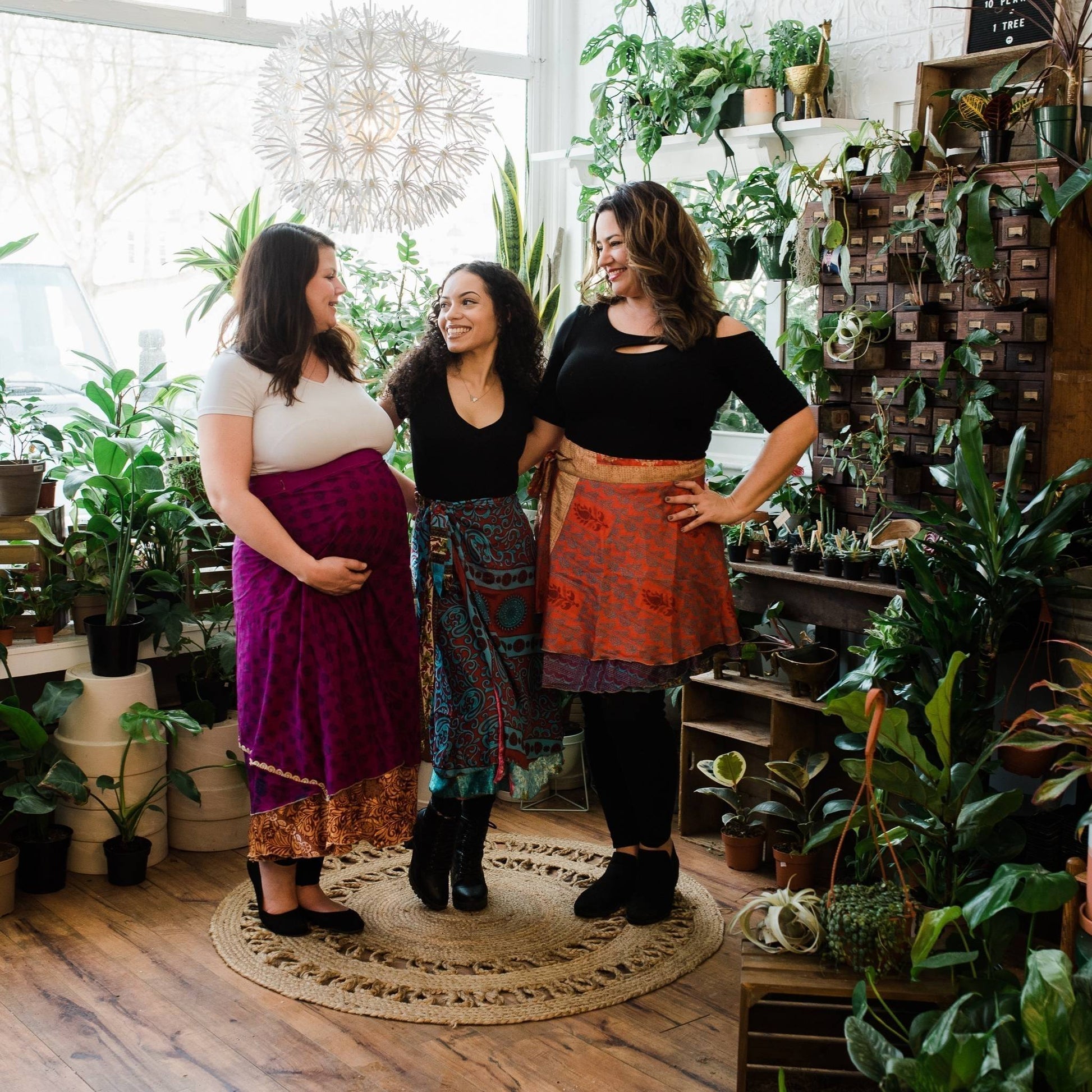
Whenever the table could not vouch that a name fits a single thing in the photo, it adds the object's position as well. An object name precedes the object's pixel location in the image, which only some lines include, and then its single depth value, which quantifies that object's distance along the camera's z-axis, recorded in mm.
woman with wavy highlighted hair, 2816
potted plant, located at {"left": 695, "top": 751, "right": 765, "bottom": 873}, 3406
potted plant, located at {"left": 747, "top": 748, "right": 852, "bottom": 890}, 3225
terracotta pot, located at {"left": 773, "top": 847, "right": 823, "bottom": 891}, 3213
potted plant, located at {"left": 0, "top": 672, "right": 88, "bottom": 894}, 3178
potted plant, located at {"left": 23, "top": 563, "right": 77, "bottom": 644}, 3385
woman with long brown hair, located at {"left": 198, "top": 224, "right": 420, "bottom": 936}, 2727
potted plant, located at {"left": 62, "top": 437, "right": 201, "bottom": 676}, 3324
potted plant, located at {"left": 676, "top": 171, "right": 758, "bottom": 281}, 3830
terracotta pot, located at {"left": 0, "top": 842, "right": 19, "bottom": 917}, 3113
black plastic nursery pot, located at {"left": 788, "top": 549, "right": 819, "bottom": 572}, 3361
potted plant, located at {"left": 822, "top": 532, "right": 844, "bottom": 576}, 3285
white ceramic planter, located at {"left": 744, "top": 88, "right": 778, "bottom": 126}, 3738
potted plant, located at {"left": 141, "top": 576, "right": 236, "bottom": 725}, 3475
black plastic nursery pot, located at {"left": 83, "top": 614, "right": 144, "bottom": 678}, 3350
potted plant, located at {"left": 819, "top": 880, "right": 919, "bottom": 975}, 2186
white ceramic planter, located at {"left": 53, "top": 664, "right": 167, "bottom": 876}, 3348
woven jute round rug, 2715
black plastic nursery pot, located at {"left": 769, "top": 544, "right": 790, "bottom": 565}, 3439
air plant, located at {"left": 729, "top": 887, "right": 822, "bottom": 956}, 2299
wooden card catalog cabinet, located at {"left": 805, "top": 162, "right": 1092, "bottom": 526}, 2973
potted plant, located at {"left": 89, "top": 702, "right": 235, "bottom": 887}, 3299
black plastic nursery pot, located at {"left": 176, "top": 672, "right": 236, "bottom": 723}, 3602
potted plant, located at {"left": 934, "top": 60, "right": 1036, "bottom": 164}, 3021
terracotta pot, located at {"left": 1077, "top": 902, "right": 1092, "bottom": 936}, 2055
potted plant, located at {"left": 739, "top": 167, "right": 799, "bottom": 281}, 3666
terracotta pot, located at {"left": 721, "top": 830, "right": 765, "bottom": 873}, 3428
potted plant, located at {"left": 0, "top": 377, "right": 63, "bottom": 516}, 3312
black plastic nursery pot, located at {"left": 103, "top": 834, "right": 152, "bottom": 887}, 3309
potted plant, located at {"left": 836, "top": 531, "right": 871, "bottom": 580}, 3254
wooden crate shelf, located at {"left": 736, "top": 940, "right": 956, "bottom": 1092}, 2189
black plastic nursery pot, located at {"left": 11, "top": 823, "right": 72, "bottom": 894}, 3240
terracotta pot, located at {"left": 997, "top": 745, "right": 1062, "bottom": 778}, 2477
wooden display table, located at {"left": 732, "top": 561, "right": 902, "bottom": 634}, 3236
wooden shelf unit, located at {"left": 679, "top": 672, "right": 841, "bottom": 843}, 3504
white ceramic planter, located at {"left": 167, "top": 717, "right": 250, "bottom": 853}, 3527
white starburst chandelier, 2803
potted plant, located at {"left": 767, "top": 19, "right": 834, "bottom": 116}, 3674
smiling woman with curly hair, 2904
